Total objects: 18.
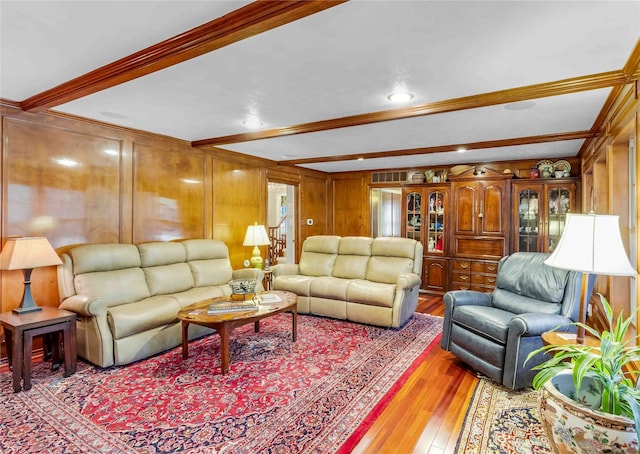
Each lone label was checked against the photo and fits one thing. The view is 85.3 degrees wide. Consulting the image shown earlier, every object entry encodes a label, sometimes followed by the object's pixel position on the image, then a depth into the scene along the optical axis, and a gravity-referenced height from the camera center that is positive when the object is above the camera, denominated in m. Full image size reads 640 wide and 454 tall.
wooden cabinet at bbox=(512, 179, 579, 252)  5.13 +0.26
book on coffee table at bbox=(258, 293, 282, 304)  3.45 -0.74
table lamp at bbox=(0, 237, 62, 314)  2.75 -0.27
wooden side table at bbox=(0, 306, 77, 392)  2.55 -0.84
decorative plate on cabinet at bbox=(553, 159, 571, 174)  5.19 +0.93
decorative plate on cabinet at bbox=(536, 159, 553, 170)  5.25 +0.97
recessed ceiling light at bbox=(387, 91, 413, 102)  2.77 +1.07
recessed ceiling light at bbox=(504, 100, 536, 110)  2.96 +1.06
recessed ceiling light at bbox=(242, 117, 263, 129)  3.59 +1.10
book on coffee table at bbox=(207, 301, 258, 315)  3.06 -0.74
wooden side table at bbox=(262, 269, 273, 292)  5.41 -0.87
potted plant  1.29 -0.71
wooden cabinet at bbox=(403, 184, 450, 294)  5.88 -0.02
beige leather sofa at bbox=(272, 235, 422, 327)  4.05 -0.69
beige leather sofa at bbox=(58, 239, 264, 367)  2.96 -0.68
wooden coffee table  2.85 -0.78
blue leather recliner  2.50 -0.71
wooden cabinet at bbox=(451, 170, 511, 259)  5.39 +0.20
